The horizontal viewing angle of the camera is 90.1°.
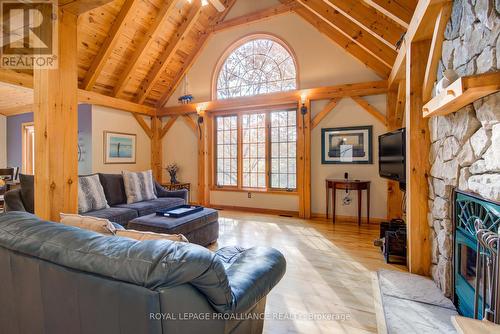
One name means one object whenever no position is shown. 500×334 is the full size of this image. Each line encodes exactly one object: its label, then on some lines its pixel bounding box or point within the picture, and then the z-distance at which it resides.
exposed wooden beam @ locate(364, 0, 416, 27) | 2.62
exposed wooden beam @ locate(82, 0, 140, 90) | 4.42
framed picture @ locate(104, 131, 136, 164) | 5.75
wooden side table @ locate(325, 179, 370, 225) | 4.42
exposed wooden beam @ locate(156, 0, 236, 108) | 5.80
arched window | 5.43
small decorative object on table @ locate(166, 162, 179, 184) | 6.44
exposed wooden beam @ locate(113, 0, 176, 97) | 4.75
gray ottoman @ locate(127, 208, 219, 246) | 2.90
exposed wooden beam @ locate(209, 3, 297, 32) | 5.14
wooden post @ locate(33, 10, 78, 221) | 1.83
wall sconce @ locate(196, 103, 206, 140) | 6.11
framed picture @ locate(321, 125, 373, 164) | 4.70
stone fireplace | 1.43
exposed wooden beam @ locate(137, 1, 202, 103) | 5.29
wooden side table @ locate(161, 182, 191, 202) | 6.14
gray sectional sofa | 3.23
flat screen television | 2.96
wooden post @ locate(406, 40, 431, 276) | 2.53
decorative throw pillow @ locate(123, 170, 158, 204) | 4.37
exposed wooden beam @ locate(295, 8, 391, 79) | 4.44
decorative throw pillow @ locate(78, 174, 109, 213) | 3.54
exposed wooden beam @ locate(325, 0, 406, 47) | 3.18
